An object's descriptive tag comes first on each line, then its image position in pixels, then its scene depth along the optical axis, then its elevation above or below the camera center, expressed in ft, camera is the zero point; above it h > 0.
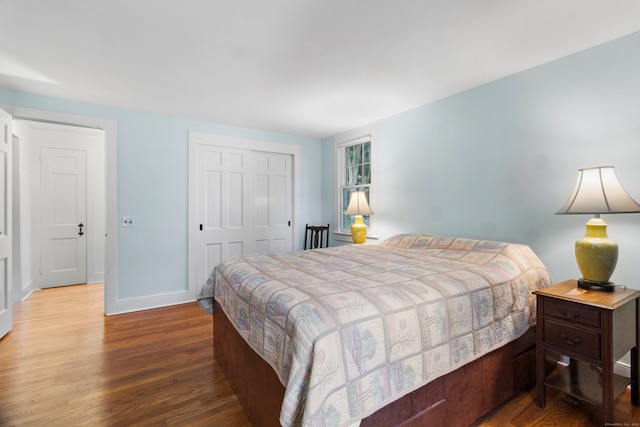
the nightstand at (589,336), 4.97 -2.23
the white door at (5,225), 8.79 -0.38
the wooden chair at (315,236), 14.73 -1.19
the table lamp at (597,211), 5.49 +0.02
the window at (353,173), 12.75 +1.83
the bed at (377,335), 3.56 -1.83
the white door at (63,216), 14.47 -0.15
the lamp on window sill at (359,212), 11.80 +0.02
